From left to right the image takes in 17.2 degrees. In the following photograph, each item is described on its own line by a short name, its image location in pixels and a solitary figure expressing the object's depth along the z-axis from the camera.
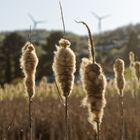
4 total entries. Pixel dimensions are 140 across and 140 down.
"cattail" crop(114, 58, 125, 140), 1.64
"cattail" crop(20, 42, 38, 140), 1.40
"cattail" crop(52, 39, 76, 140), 1.16
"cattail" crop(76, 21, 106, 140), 1.04
